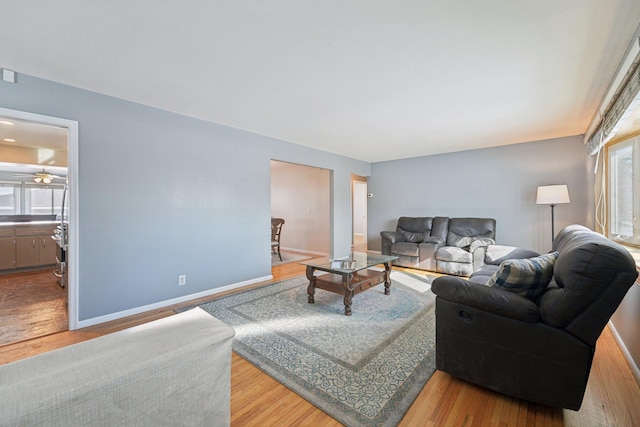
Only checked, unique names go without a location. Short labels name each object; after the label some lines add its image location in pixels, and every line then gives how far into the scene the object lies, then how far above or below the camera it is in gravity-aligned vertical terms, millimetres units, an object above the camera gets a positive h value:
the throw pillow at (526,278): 1656 -404
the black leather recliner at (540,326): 1347 -663
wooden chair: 6078 -351
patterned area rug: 1651 -1119
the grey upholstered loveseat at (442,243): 4438 -542
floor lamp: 3914 +286
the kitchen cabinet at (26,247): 4590 -590
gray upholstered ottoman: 706 -502
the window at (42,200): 5430 +279
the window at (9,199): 5109 +283
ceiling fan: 5309 +754
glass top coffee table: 2920 -777
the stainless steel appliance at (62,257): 3253 -602
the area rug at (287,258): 5691 -1019
